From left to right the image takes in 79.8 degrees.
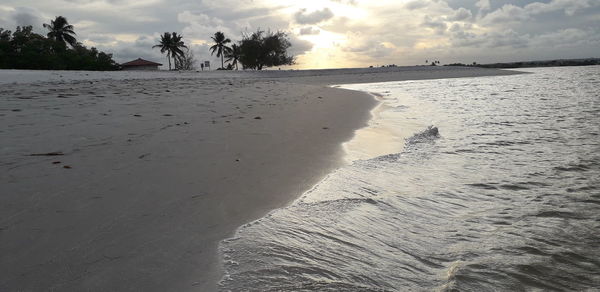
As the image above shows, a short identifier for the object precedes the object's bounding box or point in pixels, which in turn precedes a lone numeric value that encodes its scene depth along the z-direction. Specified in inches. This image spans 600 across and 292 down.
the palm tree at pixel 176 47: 2618.1
